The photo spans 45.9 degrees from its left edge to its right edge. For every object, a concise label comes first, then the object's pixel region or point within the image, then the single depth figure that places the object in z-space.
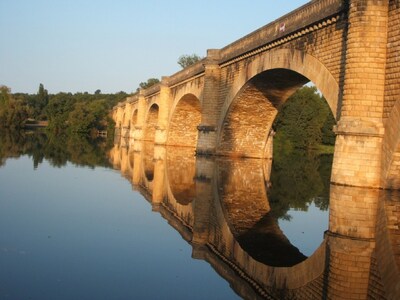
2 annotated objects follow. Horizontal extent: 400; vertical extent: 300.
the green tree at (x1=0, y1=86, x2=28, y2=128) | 68.50
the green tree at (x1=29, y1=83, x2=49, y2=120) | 116.44
